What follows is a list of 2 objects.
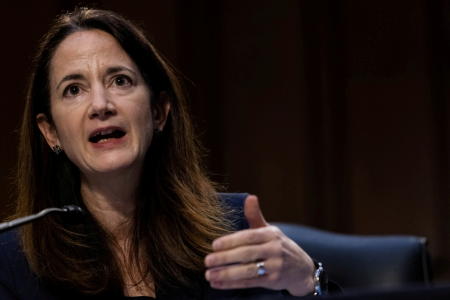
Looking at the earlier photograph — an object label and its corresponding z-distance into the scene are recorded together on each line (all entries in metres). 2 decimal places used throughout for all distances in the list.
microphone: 5.18
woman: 5.46
